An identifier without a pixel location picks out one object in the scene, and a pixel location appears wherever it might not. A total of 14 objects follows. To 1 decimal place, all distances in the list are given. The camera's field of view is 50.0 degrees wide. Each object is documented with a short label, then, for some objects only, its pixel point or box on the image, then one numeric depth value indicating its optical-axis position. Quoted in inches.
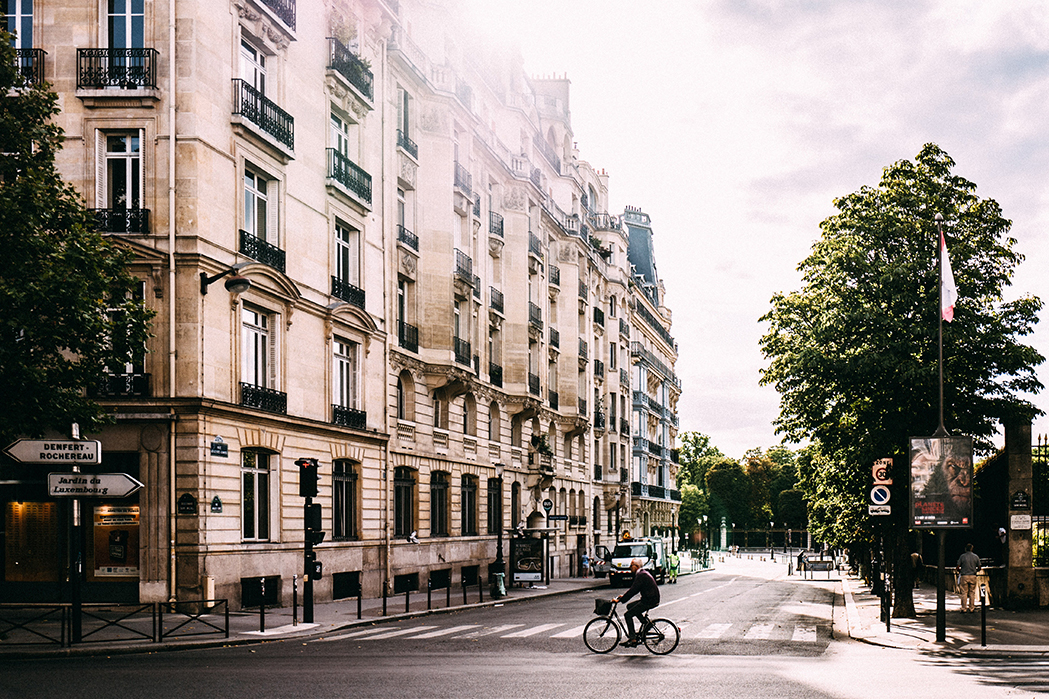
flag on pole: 927.7
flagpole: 914.7
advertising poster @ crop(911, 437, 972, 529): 911.0
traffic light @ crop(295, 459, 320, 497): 993.5
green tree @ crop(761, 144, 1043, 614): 1075.9
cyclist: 796.0
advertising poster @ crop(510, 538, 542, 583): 1833.2
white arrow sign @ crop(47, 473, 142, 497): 805.9
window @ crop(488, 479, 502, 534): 1995.6
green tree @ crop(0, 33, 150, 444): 784.9
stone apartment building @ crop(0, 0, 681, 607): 1061.8
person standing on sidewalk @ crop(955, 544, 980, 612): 1107.3
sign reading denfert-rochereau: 806.5
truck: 1955.0
